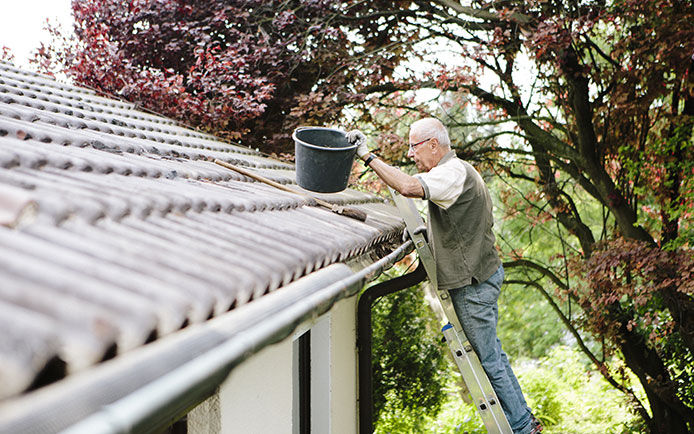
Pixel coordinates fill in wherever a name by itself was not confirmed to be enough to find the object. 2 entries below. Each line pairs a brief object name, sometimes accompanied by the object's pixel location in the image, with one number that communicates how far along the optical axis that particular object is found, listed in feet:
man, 10.98
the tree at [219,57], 18.52
